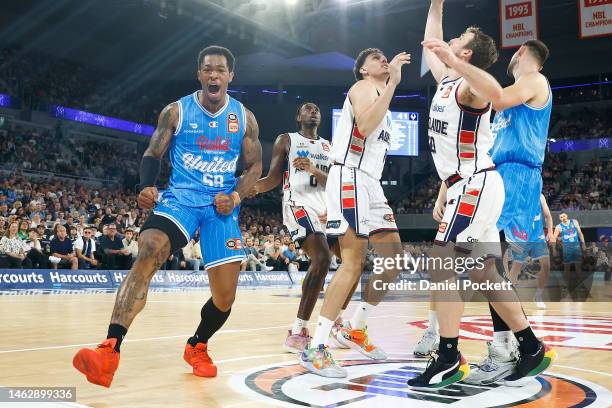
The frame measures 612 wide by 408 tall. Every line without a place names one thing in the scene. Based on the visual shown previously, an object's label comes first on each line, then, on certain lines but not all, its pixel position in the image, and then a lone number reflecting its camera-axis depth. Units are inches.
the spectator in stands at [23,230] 519.8
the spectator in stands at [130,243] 568.4
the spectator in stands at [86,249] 544.1
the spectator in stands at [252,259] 677.3
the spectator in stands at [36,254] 516.7
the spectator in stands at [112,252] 557.3
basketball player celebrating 151.9
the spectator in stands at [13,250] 496.4
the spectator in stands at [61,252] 527.5
